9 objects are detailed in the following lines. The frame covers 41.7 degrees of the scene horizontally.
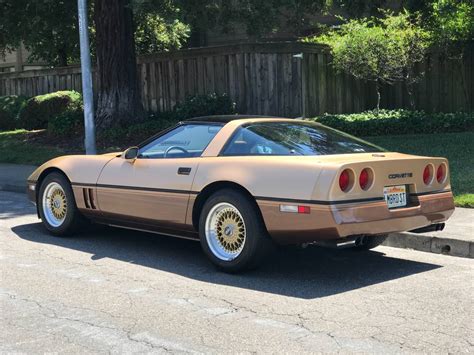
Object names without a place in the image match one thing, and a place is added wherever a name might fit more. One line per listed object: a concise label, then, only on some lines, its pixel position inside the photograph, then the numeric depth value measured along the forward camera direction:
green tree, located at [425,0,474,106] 14.81
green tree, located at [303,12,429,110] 15.49
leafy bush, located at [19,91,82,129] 18.92
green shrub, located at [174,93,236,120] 16.05
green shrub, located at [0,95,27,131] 20.77
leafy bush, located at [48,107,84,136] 17.17
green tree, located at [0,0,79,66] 16.34
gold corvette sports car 5.36
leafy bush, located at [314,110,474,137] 14.43
